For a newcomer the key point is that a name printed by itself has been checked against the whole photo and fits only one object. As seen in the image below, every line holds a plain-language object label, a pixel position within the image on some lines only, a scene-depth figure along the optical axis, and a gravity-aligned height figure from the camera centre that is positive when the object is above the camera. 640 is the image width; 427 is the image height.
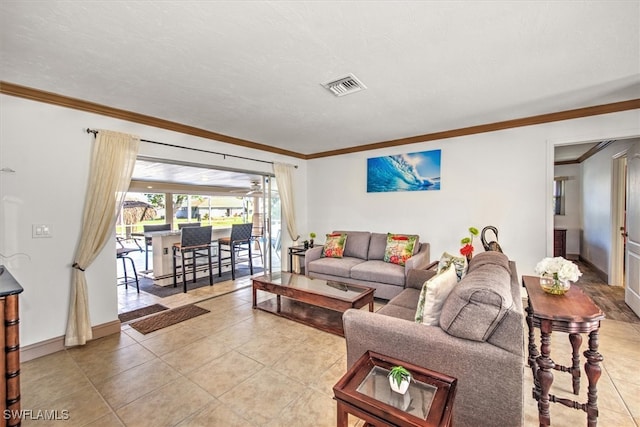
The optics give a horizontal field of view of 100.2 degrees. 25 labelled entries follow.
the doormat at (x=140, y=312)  3.38 -1.33
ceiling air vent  2.45 +1.20
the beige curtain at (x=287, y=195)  5.21 +0.31
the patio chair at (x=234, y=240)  5.18 -0.56
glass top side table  1.09 -0.84
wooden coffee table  2.95 -1.00
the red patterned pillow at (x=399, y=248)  4.01 -0.59
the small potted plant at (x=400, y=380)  1.21 -0.78
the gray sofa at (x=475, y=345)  1.37 -0.76
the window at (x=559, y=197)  6.61 +0.28
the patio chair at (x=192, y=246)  4.50 -0.60
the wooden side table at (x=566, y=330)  1.50 -0.69
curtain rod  2.89 +0.91
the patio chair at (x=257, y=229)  7.36 -0.52
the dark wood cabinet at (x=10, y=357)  1.37 -0.76
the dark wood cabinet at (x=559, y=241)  5.74 -0.71
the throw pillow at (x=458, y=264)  2.49 -0.53
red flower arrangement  3.21 -0.45
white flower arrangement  1.79 -0.42
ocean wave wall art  4.32 +0.65
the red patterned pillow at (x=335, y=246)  4.65 -0.62
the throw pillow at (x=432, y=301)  1.70 -0.59
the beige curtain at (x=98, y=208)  2.73 +0.05
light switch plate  2.58 -0.17
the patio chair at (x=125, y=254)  4.14 -0.66
